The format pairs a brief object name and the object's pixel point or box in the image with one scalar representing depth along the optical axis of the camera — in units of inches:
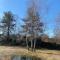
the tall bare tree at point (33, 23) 352.2
